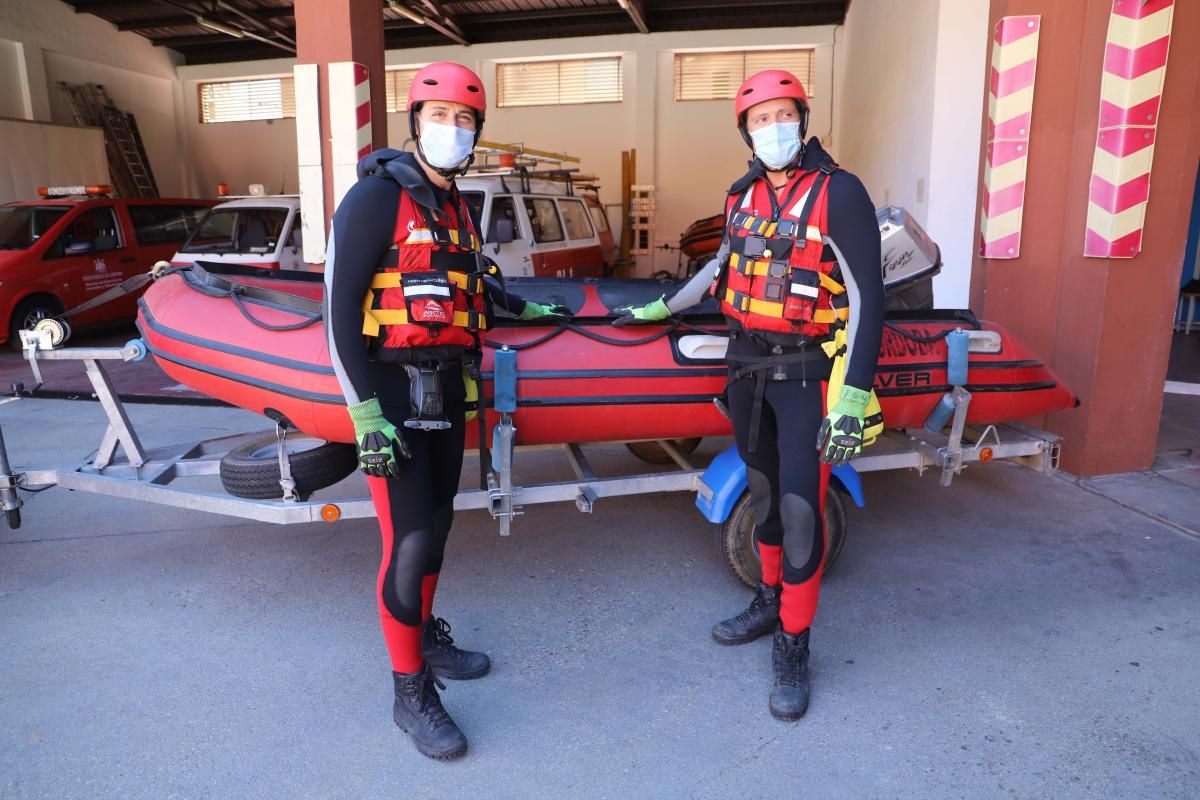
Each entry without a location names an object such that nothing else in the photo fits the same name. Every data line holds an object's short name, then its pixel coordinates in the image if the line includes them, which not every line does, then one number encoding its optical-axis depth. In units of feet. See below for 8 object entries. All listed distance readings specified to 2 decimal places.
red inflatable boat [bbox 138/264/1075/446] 10.36
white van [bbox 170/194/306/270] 28.91
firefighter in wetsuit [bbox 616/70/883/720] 8.25
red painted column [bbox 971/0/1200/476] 14.64
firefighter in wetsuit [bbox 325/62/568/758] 7.46
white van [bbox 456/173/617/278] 25.13
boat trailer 10.20
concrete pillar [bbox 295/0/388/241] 20.24
